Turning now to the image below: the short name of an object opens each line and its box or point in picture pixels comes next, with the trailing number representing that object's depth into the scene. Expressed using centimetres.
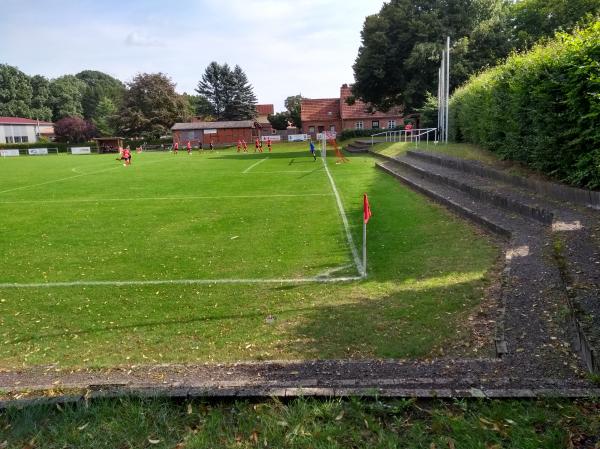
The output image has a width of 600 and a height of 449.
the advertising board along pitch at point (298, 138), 7169
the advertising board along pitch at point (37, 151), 7212
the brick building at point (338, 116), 7644
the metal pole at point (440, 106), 3072
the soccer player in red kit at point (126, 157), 3559
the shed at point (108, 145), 6869
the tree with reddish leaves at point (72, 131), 8606
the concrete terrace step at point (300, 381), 372
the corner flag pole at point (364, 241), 825
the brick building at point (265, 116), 9520
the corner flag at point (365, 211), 824
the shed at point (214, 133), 7038
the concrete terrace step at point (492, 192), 982
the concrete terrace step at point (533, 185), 949
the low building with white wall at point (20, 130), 8894
